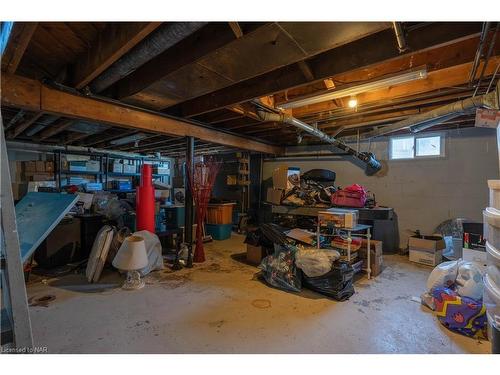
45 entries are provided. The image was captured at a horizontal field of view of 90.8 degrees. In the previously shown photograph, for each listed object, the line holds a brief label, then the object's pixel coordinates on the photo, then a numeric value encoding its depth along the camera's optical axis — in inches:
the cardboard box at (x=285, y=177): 202.7
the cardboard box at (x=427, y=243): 149.0
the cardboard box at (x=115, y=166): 268.8
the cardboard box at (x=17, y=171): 202.1
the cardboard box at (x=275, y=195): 202.5
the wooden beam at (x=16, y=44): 58.9
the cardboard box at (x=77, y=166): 237.7
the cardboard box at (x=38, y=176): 207.3
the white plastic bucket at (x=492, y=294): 59.9
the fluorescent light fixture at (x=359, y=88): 84.0
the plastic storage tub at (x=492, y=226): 63.7
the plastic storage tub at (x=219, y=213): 208.7
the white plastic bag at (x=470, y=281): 85.4
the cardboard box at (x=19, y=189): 190.7
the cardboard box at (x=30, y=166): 206.8
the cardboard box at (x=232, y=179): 258.4
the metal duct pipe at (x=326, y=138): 128.7
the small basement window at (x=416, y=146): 175.2
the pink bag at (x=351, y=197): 168.7
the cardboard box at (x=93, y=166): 249.2
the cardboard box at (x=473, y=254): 110.8
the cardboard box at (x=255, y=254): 142.3
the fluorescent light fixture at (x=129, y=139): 187.8
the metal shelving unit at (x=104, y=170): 227.8
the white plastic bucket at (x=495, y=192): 66.9
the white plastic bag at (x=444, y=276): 94.8
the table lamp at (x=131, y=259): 105.8
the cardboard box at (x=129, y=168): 280.7
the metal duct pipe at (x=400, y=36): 58.9
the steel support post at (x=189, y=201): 154.0
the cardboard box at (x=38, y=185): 194.3
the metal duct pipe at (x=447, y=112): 95.1
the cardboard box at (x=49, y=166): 218.9
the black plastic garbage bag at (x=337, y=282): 100.1
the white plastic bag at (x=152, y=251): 123.7
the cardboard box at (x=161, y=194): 193.4
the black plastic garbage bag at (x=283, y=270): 107.8
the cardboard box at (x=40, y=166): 210.8
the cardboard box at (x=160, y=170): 315.3
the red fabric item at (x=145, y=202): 133.3
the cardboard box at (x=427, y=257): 147.6
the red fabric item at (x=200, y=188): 145.9
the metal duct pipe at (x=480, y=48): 57.8
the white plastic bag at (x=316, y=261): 101.7
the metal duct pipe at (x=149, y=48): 58.3
